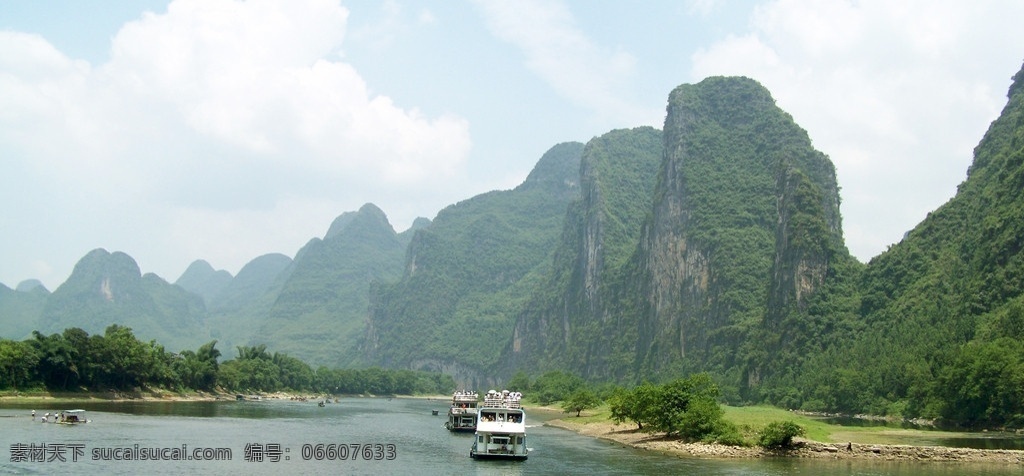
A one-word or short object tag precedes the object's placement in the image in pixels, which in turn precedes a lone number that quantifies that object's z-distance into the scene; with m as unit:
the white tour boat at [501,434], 56.12
